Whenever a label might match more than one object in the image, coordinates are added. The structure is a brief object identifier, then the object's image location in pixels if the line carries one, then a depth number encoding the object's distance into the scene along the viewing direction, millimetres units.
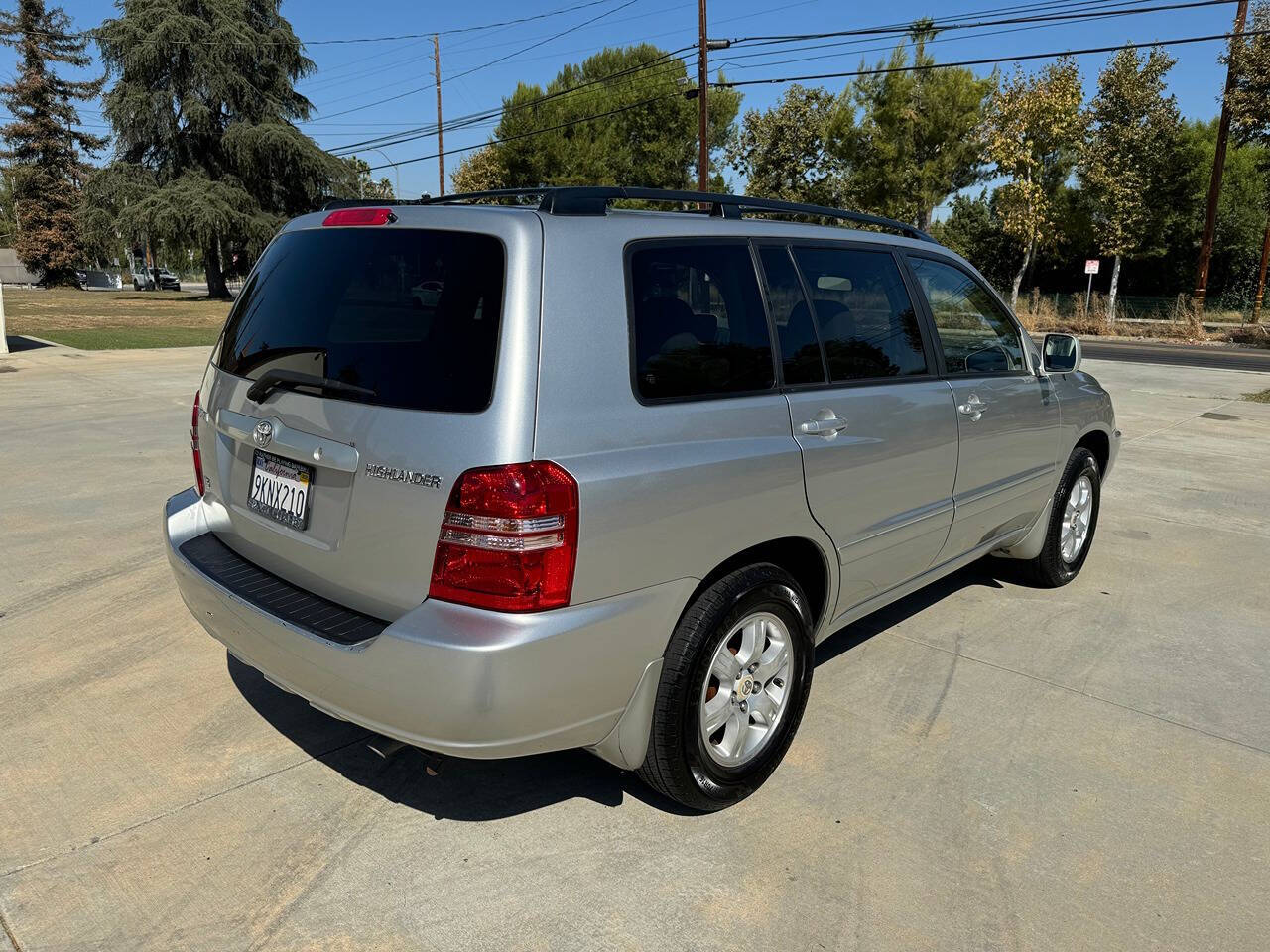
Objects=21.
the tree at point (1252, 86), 24172
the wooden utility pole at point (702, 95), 25609
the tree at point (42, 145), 64000
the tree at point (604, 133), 47719
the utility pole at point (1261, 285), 28261
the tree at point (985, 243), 45500
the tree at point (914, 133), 33844
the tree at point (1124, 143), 31219
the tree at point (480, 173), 50000
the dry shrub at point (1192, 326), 27062
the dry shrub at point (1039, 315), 30703
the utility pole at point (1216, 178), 25328
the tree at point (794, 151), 38625
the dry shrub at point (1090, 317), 29953
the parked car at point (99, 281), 73062
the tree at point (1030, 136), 31672
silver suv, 2246
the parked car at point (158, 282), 66562
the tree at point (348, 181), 39812
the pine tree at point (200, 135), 35062
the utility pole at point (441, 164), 42266
